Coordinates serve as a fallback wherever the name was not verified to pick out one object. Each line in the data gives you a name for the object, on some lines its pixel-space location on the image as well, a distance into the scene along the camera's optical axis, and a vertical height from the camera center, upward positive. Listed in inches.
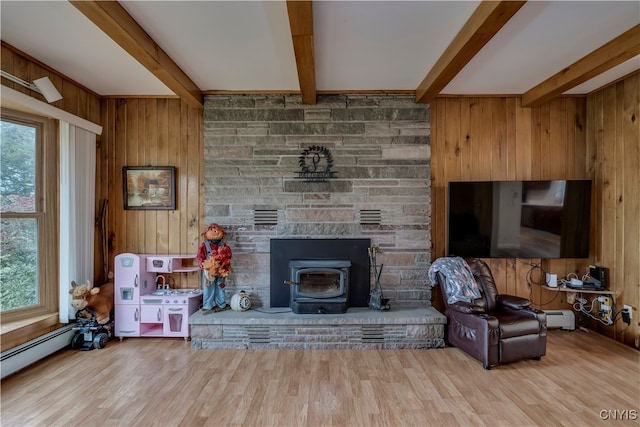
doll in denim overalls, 132.3 -23.3
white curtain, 125.3 -0.5
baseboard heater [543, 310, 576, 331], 146.8 -50.6
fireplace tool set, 136.3 -36.2
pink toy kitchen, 134.7 -41.1
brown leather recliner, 110.4 -43.4
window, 111.8 -2.3
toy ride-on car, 126.4 -49.6
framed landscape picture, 148.8 +10.3
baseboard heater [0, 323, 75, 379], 102.7 -49.7
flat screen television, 137.2 -2.8
